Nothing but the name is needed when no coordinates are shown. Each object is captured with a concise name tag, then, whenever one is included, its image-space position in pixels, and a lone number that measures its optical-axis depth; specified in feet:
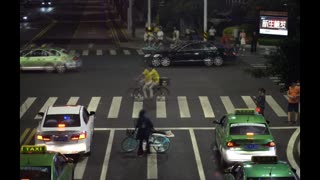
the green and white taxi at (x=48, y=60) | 107.65
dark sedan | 114.11
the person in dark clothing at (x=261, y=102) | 67.44
